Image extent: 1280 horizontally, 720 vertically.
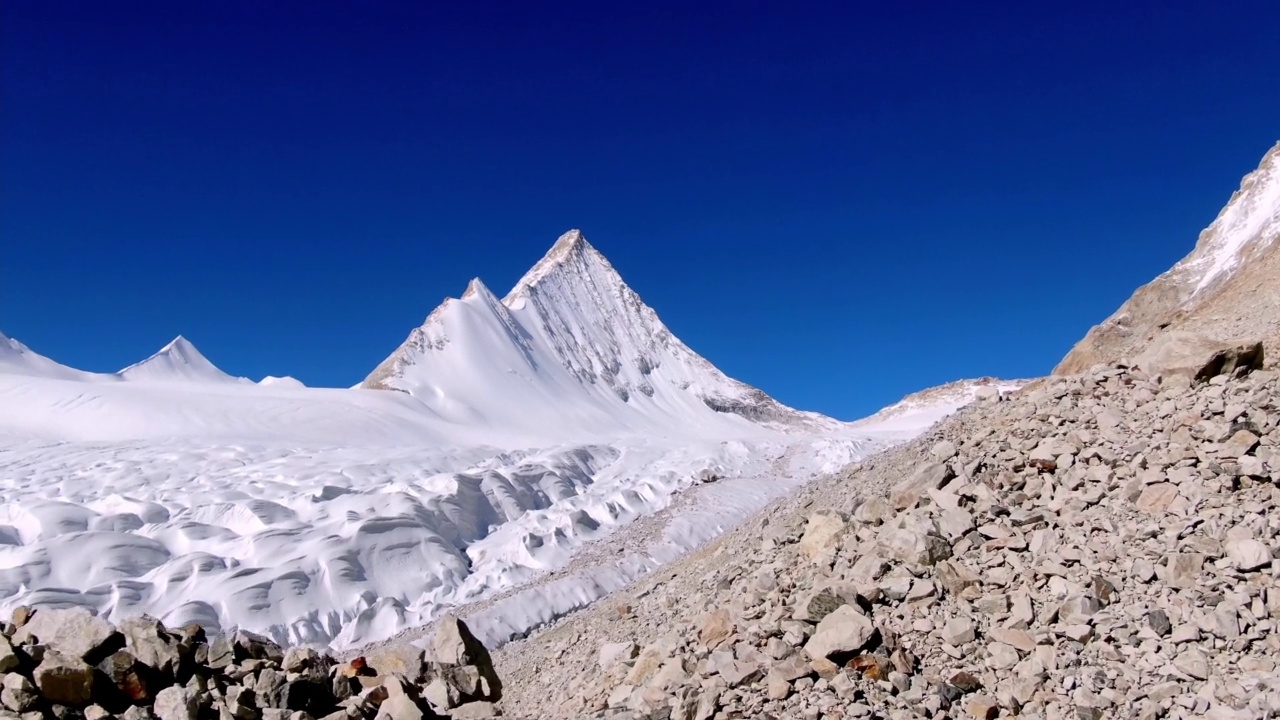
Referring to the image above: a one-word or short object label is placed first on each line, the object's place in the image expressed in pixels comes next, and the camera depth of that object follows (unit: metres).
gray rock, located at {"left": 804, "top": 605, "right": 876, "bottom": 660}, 6.70
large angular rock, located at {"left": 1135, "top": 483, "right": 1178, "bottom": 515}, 7.57
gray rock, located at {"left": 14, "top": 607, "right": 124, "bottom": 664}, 6.88
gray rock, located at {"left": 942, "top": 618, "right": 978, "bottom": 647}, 6.83
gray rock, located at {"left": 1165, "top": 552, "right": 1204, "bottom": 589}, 6.65
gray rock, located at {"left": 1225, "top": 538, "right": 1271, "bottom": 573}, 6.53
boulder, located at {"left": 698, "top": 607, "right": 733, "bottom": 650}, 7.60
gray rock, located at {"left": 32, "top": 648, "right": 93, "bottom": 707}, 6.32
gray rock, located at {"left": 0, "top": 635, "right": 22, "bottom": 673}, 6.38
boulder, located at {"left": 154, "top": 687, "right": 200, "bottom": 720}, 6.30
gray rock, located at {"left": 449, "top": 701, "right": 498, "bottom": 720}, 7.46
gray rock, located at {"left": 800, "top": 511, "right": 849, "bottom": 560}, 8.91
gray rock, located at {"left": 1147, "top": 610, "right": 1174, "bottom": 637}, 6.35
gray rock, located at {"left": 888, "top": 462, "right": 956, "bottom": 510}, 9.09
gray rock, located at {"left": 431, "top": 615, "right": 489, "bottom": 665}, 8.87
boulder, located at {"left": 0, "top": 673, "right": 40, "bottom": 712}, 6.08
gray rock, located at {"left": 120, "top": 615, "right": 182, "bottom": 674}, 7.01
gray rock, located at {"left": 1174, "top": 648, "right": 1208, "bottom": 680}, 5.95
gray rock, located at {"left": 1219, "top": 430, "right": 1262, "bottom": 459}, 7.80
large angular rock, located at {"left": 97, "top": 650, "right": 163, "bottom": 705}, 6.70
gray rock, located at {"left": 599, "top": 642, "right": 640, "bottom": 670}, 8.30
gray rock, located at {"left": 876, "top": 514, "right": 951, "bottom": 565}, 7.77
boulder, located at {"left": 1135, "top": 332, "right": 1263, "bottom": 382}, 9.51
